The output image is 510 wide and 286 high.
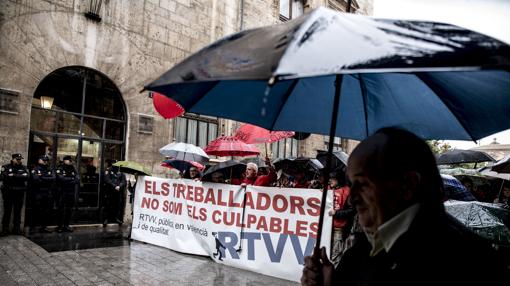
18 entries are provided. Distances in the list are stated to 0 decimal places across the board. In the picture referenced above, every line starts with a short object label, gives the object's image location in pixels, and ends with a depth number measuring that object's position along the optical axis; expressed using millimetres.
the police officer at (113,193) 11547
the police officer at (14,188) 9172
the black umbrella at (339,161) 7228
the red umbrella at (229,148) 9091
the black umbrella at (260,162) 9992
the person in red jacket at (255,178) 7434
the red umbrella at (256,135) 8680
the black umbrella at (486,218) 3697
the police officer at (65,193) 10241
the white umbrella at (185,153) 9609
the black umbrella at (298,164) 7992
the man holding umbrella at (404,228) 1165
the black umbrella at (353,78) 1265
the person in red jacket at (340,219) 5637
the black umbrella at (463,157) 10948
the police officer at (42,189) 9844
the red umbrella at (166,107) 5615
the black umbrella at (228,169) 7467
